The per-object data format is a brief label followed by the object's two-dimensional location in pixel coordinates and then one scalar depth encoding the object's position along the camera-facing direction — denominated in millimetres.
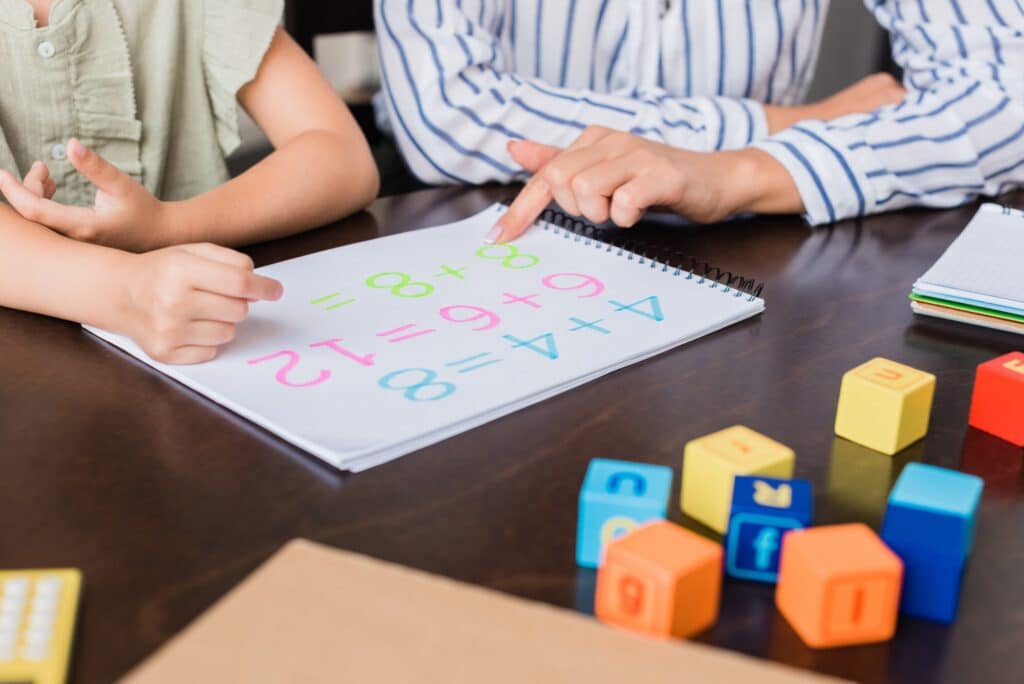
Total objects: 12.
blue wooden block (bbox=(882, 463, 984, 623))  388
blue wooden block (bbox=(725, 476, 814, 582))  407
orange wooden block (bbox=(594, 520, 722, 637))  365
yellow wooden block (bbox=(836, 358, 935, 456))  510
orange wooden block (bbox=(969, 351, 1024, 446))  525
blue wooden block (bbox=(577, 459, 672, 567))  408
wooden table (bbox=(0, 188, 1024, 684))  388
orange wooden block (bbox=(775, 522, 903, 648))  371
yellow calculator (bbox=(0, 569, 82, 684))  338
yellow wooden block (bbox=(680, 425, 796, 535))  438
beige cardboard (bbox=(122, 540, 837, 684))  319
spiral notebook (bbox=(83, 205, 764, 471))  530
